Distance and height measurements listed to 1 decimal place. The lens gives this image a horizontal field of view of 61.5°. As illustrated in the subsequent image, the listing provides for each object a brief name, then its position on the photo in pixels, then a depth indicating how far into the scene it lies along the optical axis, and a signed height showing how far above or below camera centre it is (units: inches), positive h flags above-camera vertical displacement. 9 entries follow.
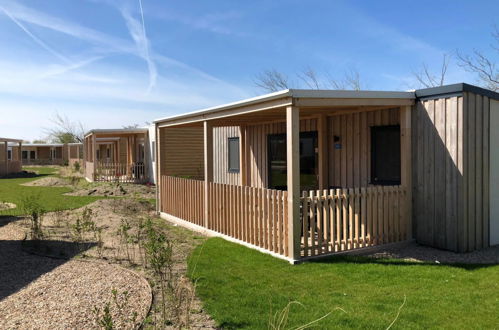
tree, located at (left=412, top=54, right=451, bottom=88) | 934.4 +183.5
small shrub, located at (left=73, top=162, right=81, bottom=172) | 1278.3 -25.7
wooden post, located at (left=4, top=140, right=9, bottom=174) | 1334.9 -13.9
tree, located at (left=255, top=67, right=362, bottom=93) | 1133.1 +210.3
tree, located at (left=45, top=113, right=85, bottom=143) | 2383.1 +129.9
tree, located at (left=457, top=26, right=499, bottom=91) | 858.8 +181.5
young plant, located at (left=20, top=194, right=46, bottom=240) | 329.7 -56.2
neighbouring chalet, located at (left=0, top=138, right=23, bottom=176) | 1320.1 -10.9
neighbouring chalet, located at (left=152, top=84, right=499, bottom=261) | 266.4 -16.3
